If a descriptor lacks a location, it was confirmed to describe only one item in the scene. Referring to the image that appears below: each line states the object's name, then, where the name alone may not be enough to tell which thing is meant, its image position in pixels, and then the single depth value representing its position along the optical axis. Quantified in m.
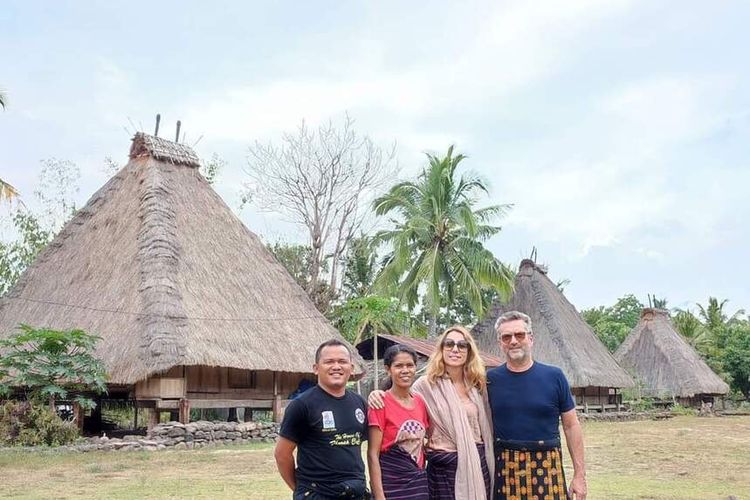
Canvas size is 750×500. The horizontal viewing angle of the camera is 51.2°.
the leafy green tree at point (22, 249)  28.61
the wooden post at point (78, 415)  14.85
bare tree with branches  27.84
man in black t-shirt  3.66
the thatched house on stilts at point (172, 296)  15.23
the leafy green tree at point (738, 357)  38.81
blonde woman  4.03
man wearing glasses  4.12
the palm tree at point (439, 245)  25.36
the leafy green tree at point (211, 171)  30.75
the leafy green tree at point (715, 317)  44.40
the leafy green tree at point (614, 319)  45.06
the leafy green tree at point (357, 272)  30.08
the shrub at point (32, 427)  13.27
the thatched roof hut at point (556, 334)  26.78
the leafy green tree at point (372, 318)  20.44
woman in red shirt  3.92
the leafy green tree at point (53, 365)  13.87
